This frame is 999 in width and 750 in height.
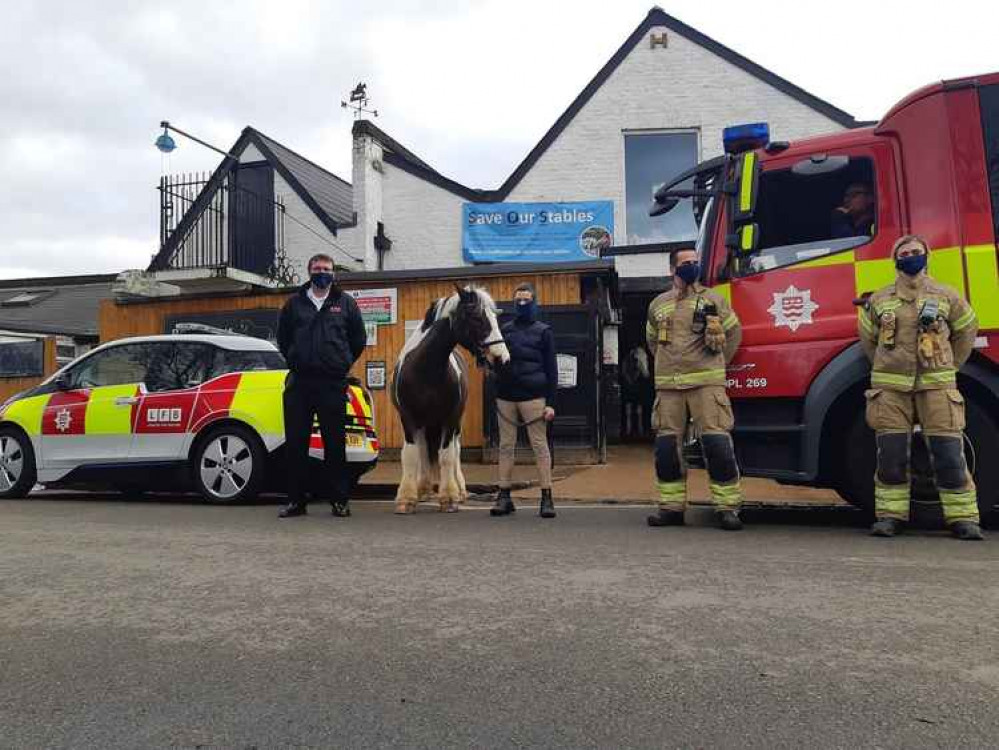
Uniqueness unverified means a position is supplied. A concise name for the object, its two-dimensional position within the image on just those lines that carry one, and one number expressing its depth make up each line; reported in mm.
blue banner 15164
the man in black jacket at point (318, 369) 6484
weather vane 17125
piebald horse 6824
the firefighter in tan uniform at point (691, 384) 5609
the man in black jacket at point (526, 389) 6625
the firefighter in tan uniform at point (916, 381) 5047
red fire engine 5262
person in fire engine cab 5547
